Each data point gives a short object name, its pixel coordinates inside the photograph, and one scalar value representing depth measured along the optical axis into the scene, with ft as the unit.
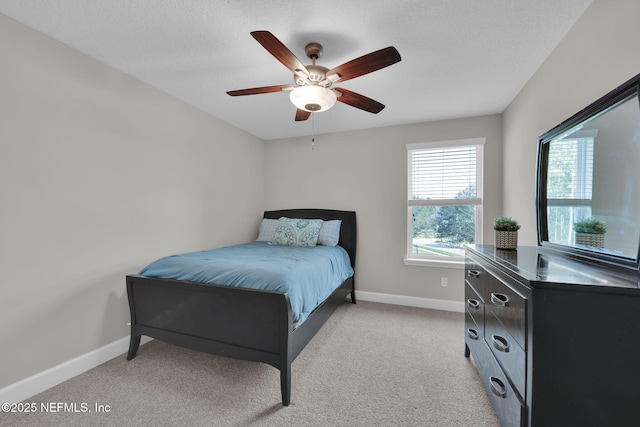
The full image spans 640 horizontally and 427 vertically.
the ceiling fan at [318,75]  4.79
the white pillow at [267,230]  12.25
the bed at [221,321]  5.56
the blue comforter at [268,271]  6.02
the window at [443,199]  10.54
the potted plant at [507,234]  5.90
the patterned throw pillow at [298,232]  10.88
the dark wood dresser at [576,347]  2.98
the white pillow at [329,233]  11.25
